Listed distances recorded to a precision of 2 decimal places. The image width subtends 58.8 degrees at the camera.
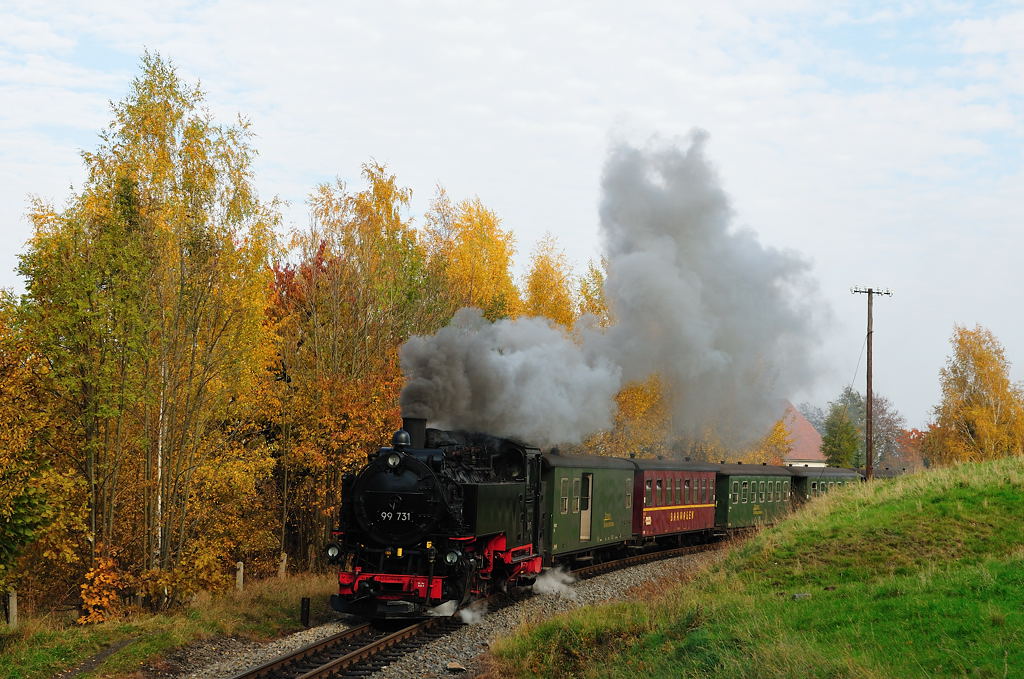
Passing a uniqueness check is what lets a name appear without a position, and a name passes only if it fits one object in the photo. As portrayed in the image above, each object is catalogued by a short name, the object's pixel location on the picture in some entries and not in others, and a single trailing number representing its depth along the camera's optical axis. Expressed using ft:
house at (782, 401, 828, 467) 273.95
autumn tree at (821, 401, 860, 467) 226.79
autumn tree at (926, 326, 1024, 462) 159.74
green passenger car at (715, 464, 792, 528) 96.53
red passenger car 77.15
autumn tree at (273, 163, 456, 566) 75.92
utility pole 111.45
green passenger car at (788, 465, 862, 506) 115.65
